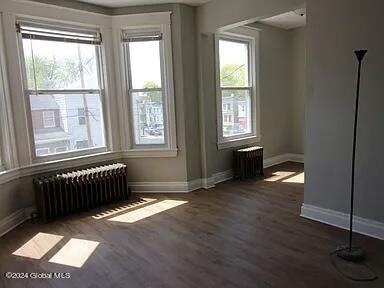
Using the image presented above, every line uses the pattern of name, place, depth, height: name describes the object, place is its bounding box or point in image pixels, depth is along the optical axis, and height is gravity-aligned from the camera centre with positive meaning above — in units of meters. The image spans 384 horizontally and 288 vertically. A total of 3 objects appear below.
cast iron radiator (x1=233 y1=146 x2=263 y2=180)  5.19 -1.09
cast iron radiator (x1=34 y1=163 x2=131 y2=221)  3.68 -1.07
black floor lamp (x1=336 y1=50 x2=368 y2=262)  2.58 -1.35
